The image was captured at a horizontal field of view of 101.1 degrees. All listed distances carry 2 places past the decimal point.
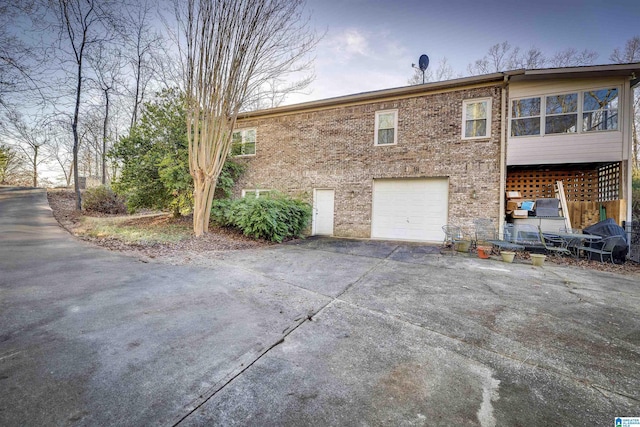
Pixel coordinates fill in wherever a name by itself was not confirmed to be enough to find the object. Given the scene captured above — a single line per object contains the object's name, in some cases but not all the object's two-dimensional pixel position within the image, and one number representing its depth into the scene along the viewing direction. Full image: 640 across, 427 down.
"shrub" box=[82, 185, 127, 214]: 12.82
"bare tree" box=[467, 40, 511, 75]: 14.76
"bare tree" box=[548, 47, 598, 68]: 13.17
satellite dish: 11.91
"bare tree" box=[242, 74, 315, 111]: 8.24
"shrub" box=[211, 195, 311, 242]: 8.52
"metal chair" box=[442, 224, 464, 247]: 7.80
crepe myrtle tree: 7.07
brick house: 7.84
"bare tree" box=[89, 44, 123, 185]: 12.11
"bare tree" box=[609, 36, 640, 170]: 12.77
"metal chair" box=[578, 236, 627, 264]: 6.77
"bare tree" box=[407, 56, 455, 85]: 15.64
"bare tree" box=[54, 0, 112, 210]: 9.51
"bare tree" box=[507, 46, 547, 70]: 14.41
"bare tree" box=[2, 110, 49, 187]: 6.97
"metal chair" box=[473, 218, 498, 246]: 7.94
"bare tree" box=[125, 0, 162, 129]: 9.83
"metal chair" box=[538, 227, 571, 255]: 7.14
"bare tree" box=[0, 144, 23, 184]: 21.28
